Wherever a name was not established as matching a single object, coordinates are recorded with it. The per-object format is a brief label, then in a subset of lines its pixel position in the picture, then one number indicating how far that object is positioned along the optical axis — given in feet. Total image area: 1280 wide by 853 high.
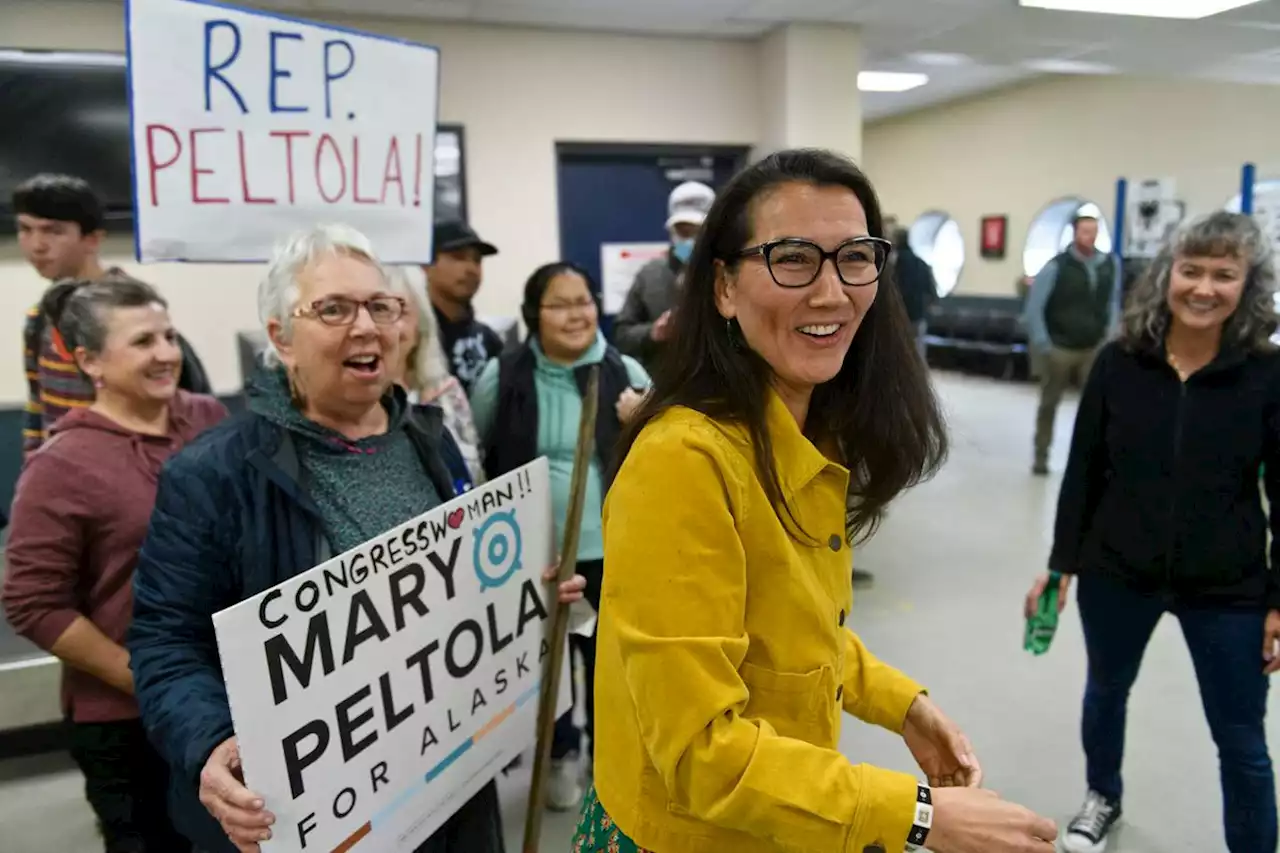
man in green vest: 17.52
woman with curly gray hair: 5.64
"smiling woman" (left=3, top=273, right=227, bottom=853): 4.69
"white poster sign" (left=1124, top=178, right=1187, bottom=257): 15.57
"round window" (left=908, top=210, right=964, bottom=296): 36.19
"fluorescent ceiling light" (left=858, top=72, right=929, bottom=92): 25.21
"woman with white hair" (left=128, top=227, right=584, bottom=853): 3.48
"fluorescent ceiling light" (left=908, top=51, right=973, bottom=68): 19.71
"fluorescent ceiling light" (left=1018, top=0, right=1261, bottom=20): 15.87
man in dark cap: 9.16
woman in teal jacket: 7.42
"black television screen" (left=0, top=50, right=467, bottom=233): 12.58
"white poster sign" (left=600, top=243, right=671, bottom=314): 17.21
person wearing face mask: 10.39
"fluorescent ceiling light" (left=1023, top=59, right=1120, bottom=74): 20.33
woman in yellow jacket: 2.55
